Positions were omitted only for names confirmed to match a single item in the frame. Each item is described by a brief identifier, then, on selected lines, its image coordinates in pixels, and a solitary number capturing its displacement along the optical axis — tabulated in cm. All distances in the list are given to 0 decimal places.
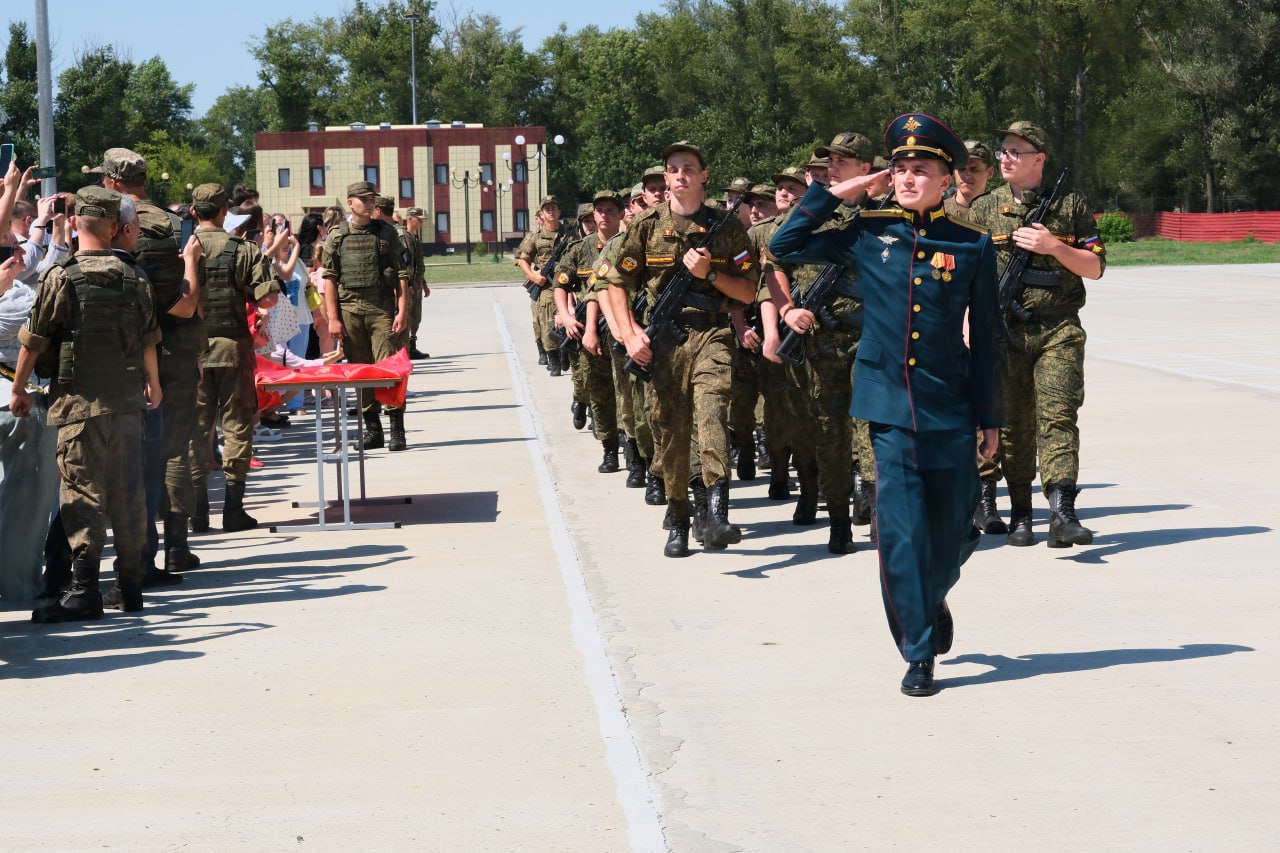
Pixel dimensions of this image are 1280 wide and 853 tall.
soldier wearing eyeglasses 998
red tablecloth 1116
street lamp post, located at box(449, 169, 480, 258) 12062
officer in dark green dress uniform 705
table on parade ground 1116
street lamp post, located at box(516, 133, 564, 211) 11375
